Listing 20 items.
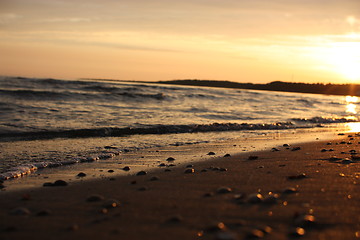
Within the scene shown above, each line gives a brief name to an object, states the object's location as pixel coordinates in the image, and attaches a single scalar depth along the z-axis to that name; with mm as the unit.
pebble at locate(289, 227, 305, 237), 2877
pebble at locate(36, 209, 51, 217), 3433
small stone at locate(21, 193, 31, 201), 4086
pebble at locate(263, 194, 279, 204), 3725
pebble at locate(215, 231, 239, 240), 2758
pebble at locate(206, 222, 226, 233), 2980
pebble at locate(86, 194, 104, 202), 3965
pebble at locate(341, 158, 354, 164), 6236
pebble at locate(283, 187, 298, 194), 4152
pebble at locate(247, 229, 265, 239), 2836
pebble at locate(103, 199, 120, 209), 3713
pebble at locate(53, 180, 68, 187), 4824
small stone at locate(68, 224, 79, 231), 3034
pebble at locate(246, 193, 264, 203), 3740
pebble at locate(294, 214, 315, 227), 3090
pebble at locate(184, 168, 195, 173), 5691
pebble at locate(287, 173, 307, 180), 4967
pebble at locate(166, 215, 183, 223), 3214
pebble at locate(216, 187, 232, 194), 4232
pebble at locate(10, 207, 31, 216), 3464
